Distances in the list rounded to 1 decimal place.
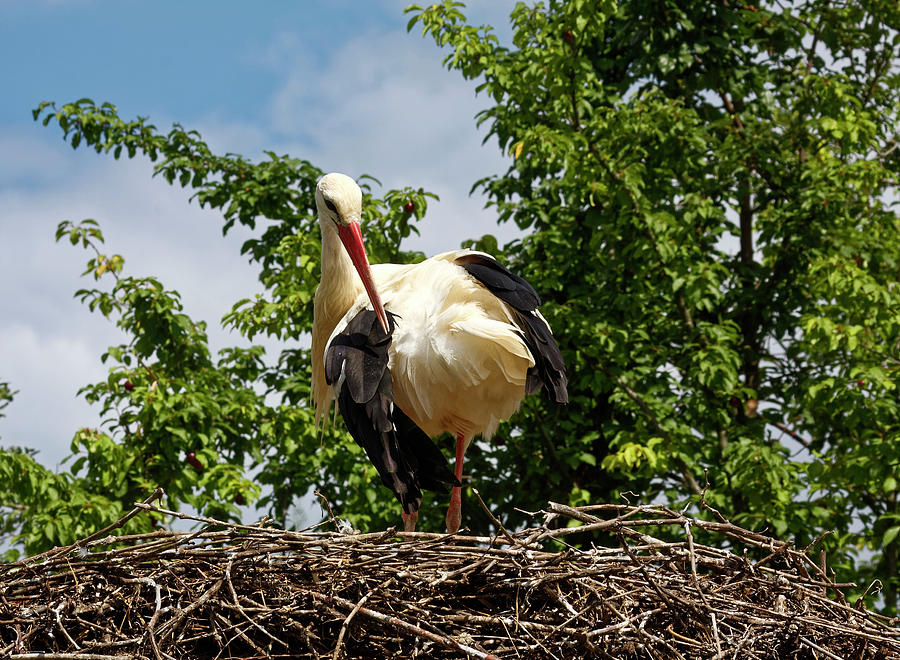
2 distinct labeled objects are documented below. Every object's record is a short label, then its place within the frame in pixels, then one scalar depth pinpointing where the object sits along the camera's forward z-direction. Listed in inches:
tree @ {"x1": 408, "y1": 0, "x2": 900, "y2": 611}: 222.7
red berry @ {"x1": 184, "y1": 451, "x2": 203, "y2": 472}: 221.1
